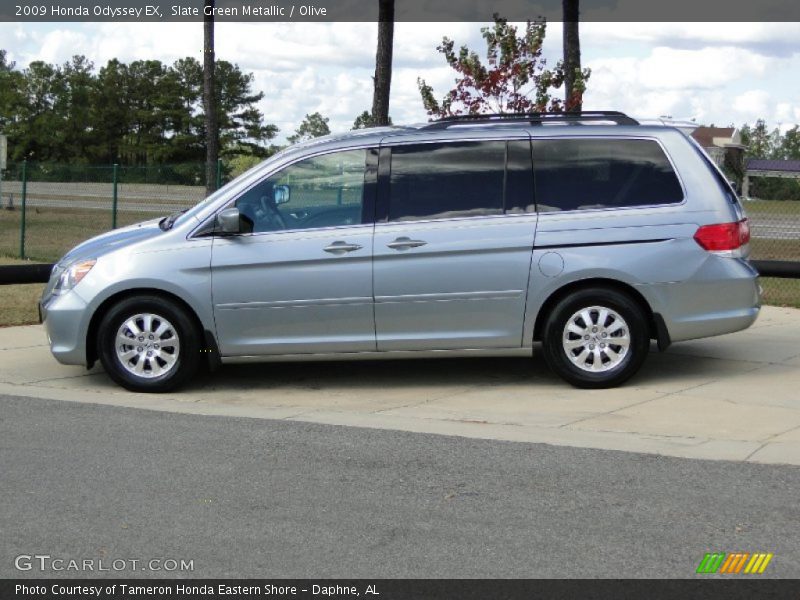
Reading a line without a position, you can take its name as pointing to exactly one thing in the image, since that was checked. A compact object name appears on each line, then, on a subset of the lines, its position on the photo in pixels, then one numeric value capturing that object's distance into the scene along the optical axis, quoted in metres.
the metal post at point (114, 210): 23.21
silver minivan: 8.91
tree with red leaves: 17.38
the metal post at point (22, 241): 22.62
